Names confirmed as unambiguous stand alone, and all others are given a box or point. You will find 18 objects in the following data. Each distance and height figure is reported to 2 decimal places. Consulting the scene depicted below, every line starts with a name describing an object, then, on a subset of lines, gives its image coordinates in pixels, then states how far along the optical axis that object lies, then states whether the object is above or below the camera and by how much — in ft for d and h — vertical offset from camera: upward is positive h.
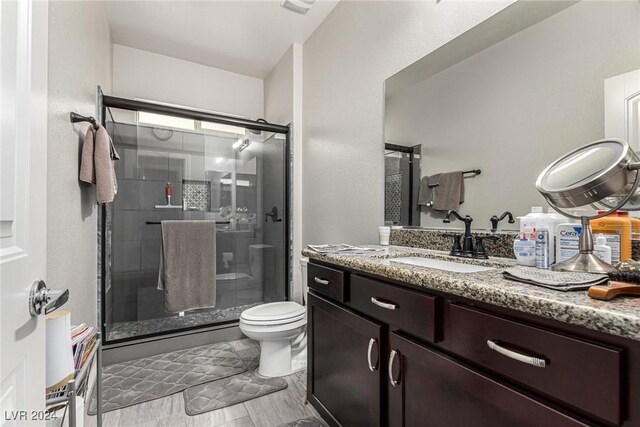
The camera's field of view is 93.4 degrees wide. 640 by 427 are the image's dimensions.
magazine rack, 2.79 -1.84
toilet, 6.20 -2.56
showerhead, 9.38 +2.60
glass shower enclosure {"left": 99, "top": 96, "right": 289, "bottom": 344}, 8.27 +0.22
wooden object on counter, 1.93 -0.49
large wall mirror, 3.10 +1.52
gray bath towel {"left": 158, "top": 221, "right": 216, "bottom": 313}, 8.00 -1.42
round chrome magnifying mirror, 2.55 +0.28
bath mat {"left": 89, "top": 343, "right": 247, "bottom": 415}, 5.73 -3.50
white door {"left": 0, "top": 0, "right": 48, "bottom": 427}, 1.69 +0.03
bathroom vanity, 1.73 -1.06
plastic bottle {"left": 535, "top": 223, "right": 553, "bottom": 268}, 3.15 -0.35
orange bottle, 2.81 -0.21
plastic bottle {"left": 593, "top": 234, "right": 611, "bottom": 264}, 2.78 -0.32
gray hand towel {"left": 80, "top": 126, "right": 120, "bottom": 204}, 5.32 +0.90
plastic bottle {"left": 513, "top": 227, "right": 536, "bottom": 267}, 3.28 -0.38
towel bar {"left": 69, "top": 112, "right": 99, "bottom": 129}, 4.82 +1.56
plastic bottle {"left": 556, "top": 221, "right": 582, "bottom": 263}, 2.97 -0.26
